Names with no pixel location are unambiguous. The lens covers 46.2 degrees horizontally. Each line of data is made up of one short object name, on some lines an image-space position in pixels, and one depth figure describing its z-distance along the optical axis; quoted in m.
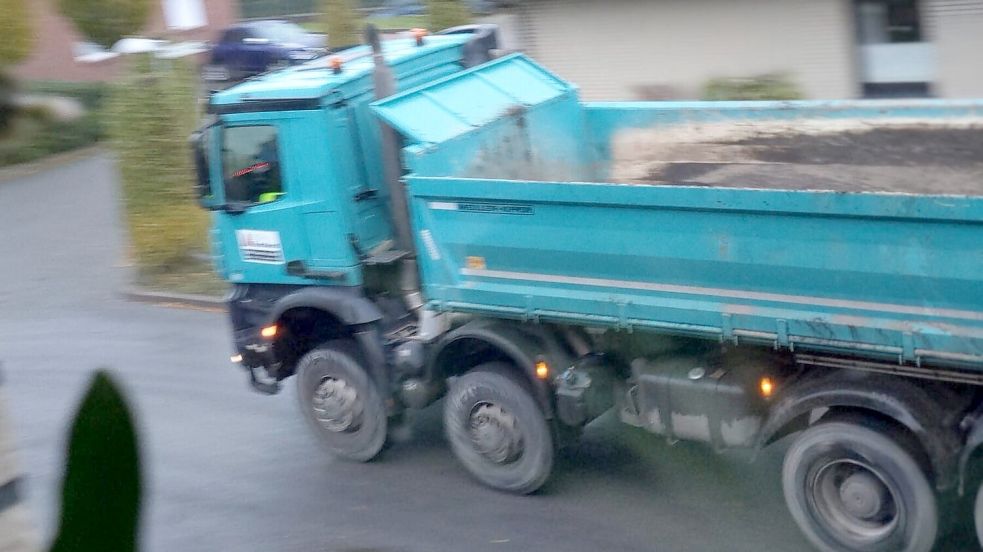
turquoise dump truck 4.96
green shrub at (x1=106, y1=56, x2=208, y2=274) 13.33
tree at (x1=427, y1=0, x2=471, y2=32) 18.73
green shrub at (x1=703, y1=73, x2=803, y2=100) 12.92
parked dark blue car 23.42
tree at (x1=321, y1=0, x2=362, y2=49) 19.42
